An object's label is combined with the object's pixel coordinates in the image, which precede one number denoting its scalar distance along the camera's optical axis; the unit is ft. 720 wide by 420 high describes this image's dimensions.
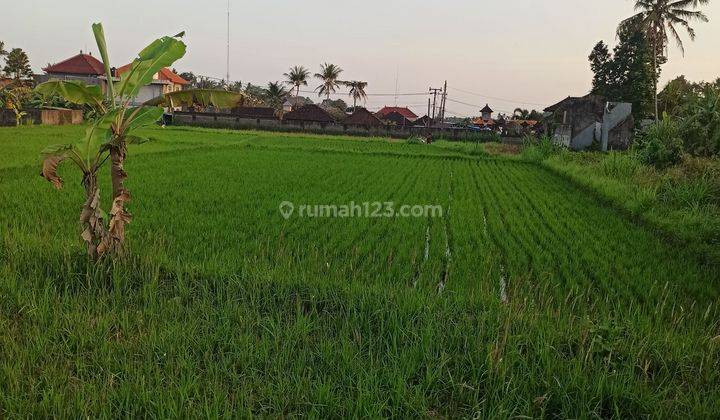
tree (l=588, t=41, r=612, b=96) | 130.41
